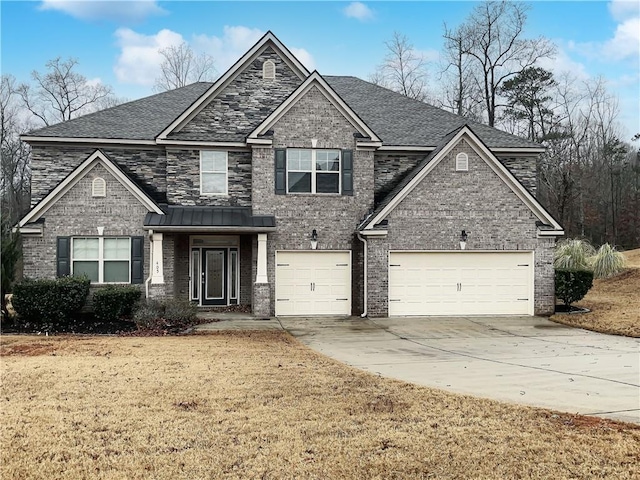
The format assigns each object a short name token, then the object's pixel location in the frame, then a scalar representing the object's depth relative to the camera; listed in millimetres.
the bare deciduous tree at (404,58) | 43219
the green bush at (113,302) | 16406
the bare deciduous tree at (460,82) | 42656
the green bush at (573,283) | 18172
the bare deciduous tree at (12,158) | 43031
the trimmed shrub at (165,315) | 15781
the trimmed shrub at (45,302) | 15648
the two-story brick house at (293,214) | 17875
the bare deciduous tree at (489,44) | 40656
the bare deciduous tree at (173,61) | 44844
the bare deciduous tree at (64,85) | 43969
